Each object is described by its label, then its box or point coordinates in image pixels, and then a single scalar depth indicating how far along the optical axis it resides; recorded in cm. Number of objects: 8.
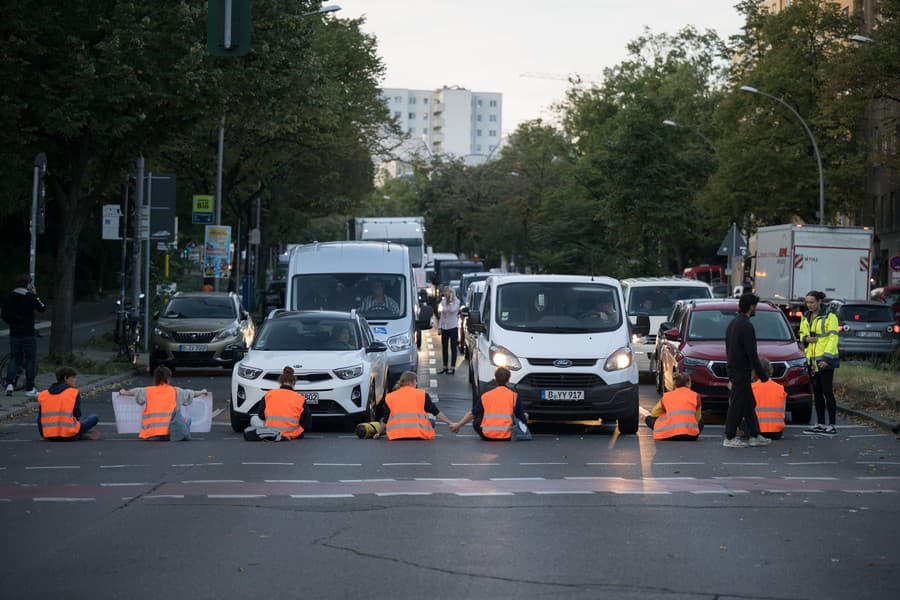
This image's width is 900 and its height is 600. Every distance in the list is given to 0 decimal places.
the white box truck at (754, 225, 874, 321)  4216
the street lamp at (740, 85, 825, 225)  5410
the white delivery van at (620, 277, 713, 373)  2850
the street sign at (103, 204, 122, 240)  3138
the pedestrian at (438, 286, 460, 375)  3058
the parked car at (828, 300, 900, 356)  3341
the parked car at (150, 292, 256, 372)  2897
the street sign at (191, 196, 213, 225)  4375
